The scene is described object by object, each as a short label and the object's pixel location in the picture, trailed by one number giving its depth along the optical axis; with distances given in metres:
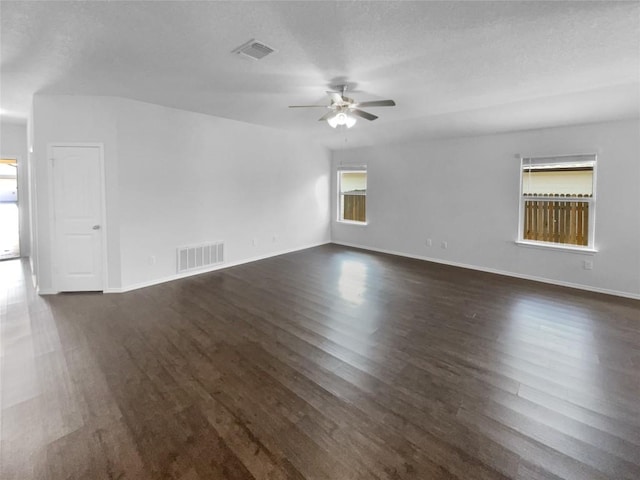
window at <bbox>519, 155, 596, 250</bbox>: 4.64
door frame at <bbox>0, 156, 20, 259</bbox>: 6.13
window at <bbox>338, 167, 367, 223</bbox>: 7.57
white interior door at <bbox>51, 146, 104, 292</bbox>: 4.21
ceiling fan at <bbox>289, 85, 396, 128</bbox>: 3.59
